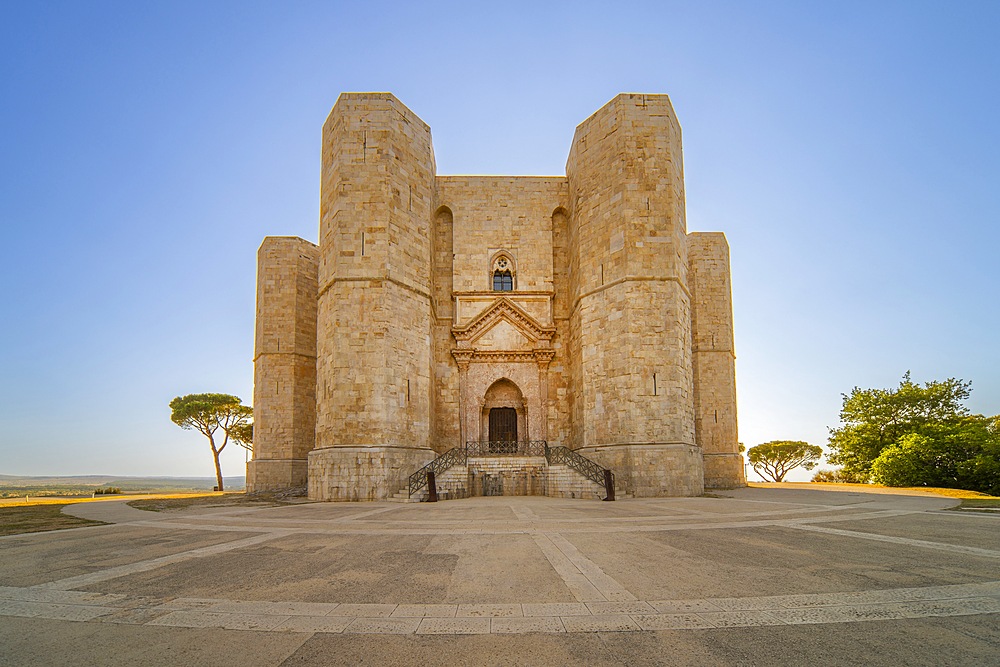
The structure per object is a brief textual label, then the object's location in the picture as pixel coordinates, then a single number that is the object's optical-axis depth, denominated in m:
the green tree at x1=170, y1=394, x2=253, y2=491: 39.97
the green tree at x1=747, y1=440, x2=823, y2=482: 47.25
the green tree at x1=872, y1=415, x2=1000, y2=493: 23.48
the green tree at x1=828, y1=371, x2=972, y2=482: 29.11
